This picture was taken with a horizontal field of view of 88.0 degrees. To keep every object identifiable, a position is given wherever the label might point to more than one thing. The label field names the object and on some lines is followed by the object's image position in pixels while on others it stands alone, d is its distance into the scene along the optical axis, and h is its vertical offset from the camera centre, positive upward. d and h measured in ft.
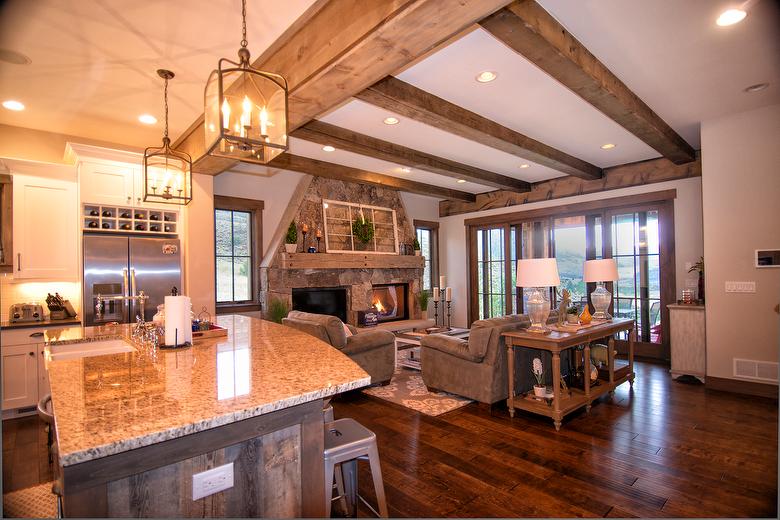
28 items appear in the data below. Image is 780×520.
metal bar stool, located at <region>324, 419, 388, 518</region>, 5.44 -2.55
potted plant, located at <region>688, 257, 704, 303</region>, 16.53 -0.45
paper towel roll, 7.14 -0.91
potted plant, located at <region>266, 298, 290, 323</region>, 18.92 -2.05
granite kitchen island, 3.58 -1.53
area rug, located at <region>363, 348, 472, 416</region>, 12.69 -4.51
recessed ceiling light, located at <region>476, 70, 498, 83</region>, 10.69 +5.00
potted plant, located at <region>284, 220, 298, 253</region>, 19.56 +1.29
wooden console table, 10.87 -3.13
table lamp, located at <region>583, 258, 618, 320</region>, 13.55 -0.56
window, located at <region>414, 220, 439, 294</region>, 27.99 +1.00
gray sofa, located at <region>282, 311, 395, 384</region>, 13.28 -2.65
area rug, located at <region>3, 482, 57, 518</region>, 7.67 -4.57
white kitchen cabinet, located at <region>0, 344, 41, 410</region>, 12.19 -3.17
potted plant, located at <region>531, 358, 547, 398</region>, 11.79 -3.48
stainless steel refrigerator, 13.13 -0.04
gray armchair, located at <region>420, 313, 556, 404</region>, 12.16 -3.17
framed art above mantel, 21.94 +2.09
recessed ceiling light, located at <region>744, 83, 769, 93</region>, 11.75 +4.96
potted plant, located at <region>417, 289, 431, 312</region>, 25.71 -2.26
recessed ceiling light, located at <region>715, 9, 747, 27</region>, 8.38 +5.06
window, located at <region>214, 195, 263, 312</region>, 18.72 +0.83
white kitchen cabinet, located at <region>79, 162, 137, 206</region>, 13.28 +2.95
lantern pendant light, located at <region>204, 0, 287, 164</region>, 5.67 +2.20
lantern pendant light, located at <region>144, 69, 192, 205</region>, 9.55 +2.42
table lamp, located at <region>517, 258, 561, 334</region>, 11.66 -0.58
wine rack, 13.57 +1.77
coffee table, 17.29 -3.34
